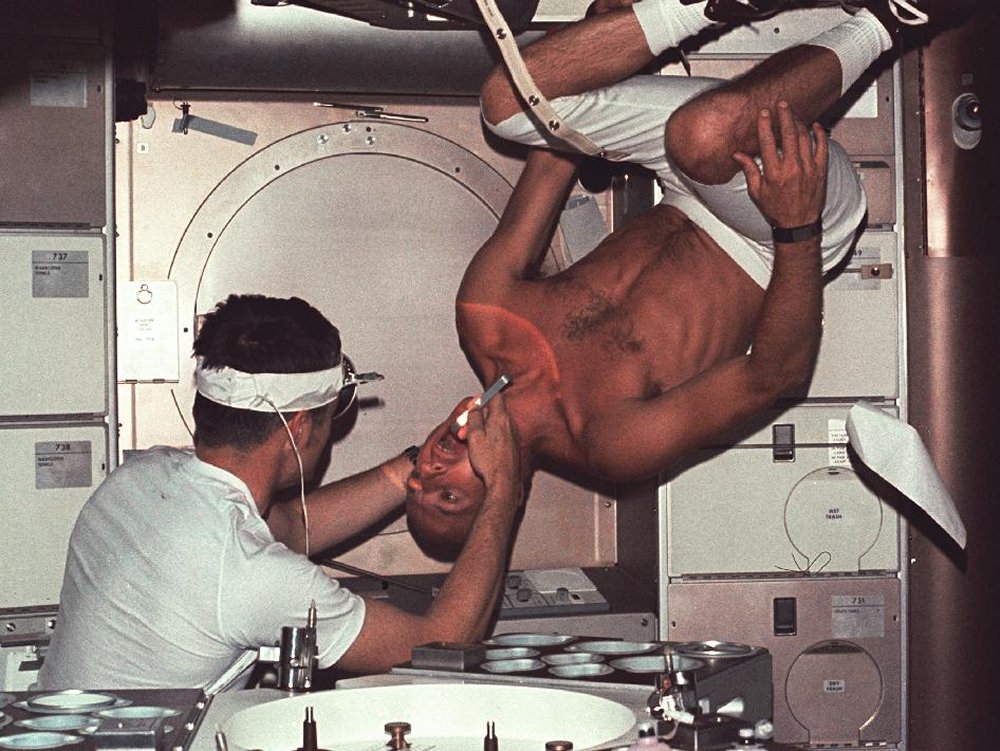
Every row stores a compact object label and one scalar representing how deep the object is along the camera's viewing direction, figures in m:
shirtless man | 2.85
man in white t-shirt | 2.43
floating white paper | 3.22
